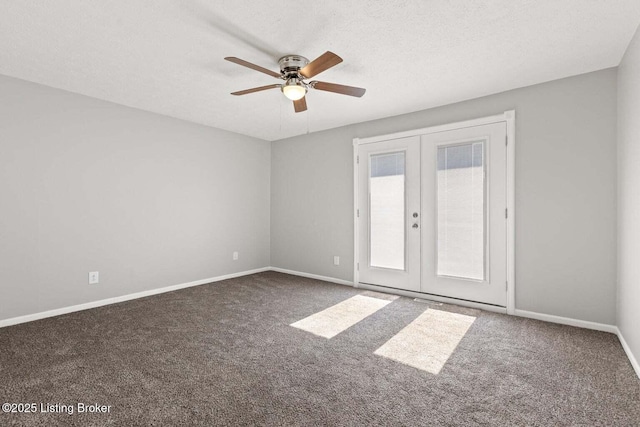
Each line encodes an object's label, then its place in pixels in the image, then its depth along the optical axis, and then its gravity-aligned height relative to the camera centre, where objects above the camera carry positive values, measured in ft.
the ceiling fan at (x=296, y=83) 8.35 +3.47
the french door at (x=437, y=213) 11.06 -0.13
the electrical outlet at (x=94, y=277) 11.45 -2.45
